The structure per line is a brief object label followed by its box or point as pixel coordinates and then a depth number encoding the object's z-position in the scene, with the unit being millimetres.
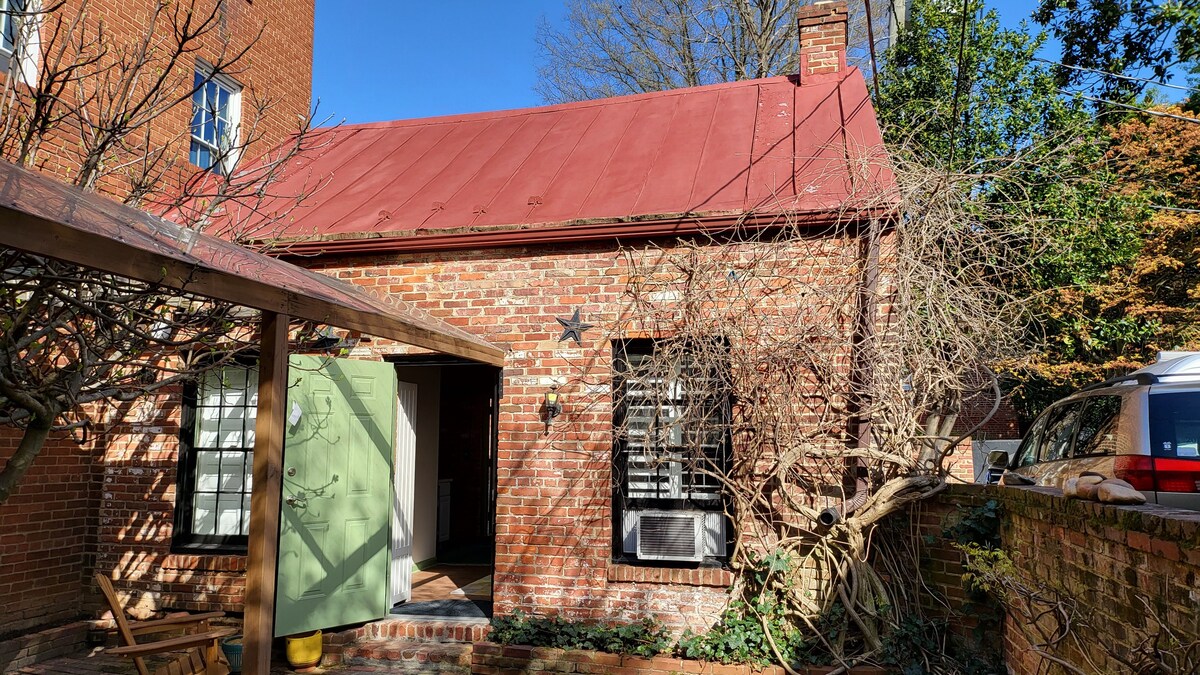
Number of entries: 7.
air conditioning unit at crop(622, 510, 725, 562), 5871
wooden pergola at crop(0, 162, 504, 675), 2615
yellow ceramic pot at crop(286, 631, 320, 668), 5977
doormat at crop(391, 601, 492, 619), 6562
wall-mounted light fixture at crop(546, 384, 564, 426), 6289
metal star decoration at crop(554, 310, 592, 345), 6351
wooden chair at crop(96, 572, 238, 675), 4582
